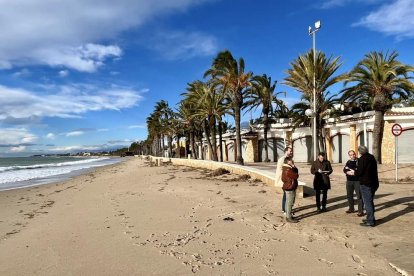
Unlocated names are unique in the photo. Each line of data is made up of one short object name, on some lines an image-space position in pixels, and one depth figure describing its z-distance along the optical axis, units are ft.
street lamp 63.87
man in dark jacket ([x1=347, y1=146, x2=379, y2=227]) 23.07
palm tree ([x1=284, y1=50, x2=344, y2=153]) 84.43
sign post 49.33
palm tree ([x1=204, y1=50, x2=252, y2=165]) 88.22
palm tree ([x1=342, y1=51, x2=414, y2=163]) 76.74
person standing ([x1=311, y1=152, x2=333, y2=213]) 27.84
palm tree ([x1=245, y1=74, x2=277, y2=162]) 109.81
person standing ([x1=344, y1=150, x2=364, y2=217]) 26.81
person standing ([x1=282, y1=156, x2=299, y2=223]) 25.16
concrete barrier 34.83
